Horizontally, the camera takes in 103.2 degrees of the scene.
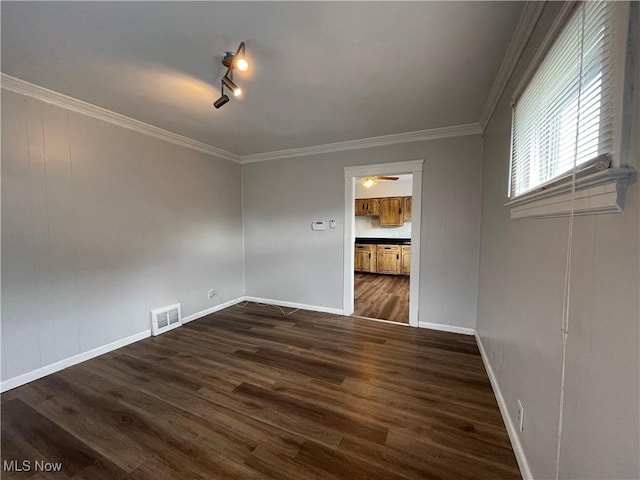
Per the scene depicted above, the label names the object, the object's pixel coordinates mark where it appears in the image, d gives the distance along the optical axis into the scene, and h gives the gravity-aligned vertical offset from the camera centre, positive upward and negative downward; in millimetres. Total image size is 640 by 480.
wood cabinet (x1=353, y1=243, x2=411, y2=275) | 6641 -774
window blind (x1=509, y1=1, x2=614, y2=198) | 756 +511
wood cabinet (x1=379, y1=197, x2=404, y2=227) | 6844 +518
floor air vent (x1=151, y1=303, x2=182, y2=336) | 3162 -1175
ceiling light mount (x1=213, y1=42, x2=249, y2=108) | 1693 +1147
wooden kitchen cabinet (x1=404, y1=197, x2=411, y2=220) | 6797 +596
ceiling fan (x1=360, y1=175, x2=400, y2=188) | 4918 +936
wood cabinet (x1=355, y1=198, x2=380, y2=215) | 7086 +673
